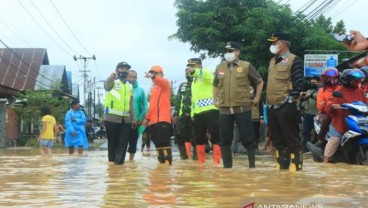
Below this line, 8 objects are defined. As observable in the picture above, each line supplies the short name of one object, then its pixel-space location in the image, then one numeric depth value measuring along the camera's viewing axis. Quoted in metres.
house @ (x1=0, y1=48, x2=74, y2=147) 38.00
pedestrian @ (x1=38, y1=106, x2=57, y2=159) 13.39
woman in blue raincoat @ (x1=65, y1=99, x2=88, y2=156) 13.81
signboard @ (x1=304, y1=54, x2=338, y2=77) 26.22
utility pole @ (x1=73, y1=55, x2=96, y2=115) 70.10
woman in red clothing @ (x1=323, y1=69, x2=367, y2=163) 8.59
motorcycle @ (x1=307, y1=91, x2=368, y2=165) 8.02
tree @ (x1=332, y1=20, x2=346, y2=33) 47.47
